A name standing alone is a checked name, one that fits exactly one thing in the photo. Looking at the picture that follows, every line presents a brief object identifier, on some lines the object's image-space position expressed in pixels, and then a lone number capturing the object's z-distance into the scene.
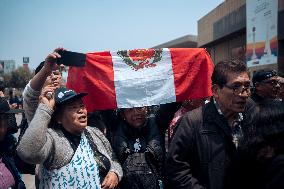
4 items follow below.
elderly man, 2.42
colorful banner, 13.02
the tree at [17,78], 52.69
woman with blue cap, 2.32
